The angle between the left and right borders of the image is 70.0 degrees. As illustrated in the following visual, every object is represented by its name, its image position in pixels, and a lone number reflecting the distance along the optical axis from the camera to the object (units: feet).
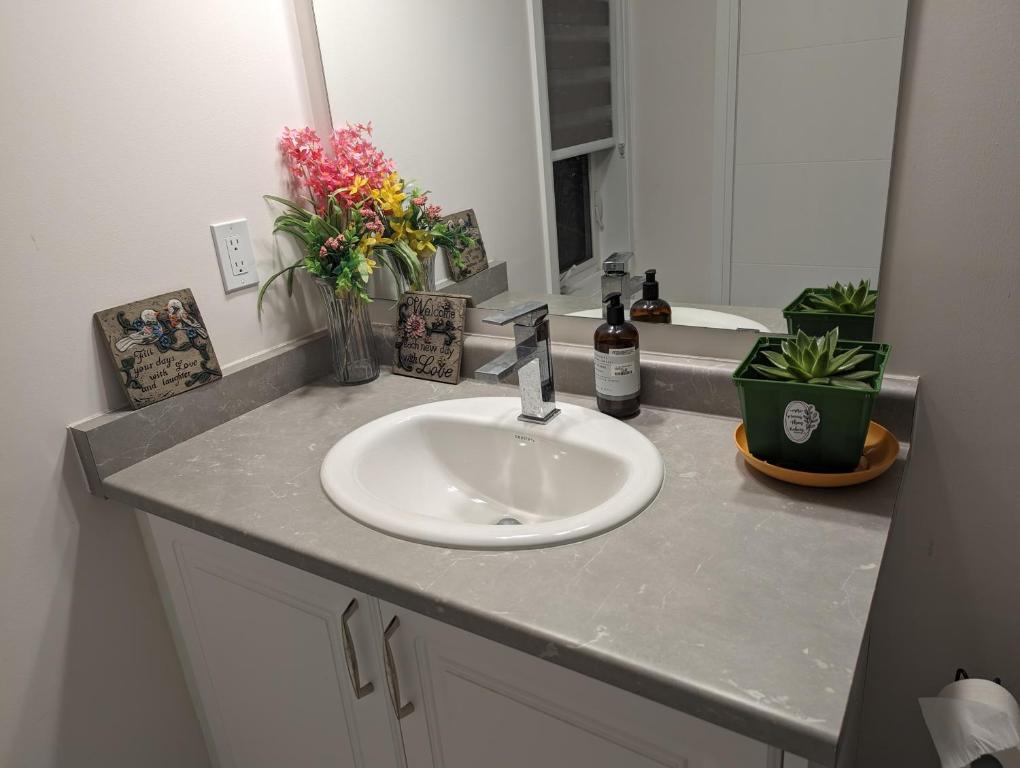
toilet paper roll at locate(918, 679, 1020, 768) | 2.83
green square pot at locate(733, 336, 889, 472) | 2.91
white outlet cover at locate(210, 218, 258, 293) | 4.33
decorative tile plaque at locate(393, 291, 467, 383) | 4.61
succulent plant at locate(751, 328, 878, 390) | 2.97
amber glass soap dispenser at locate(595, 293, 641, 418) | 3.71
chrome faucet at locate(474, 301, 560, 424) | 3.77
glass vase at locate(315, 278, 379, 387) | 4.65
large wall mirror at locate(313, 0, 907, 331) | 3.23
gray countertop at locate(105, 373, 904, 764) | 2.19
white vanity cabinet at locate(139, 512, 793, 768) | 2.60
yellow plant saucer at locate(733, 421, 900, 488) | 3.02
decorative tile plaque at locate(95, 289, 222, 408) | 3.88
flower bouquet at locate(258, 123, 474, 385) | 4.47
